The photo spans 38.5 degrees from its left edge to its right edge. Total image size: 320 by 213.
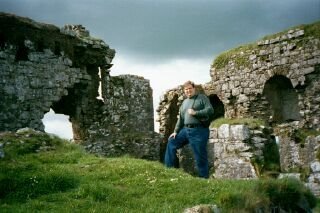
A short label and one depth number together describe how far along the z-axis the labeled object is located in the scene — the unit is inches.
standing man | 360.5
